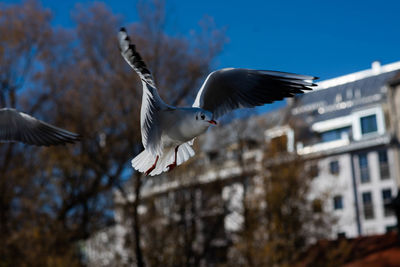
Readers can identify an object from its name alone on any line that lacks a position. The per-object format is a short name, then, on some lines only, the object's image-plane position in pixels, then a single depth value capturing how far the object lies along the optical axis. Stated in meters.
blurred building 14.93
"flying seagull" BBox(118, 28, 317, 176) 2.71
